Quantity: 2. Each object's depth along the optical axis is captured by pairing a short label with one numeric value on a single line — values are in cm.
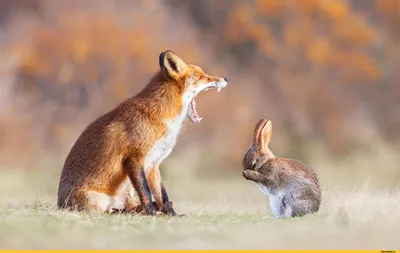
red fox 1809
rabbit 1802
